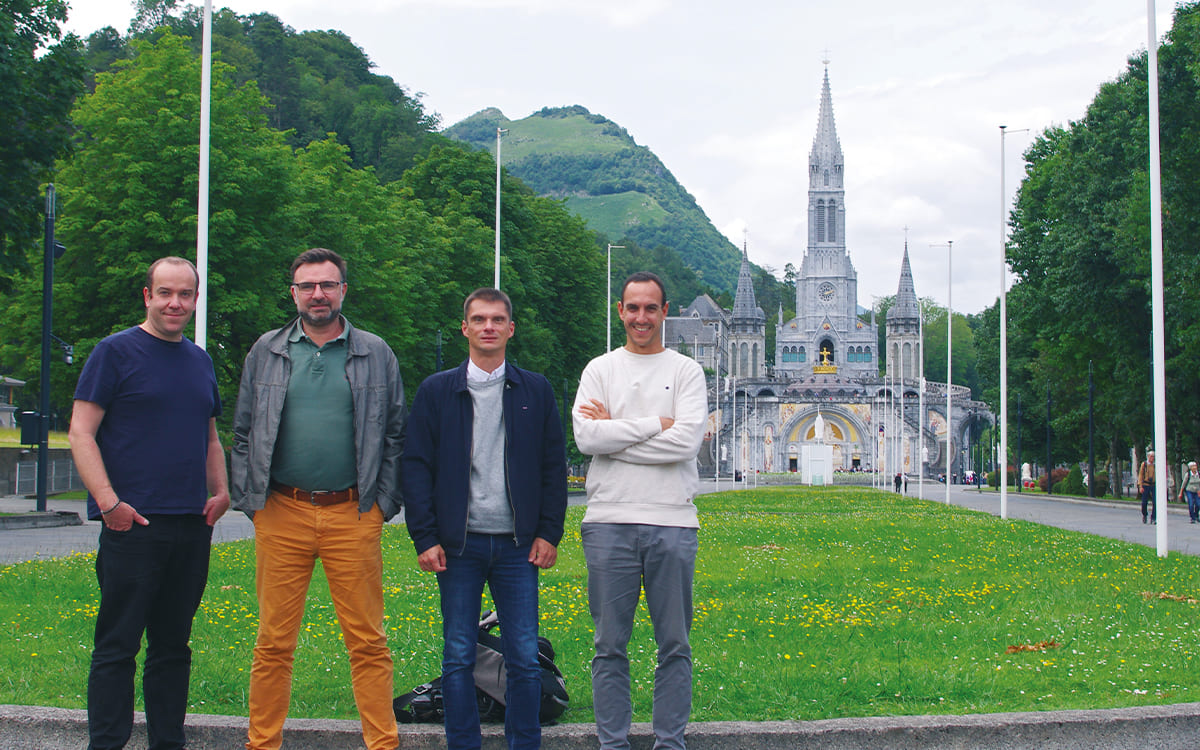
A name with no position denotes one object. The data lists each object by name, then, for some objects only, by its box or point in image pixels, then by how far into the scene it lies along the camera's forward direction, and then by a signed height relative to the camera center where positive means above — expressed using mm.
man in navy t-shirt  5414 -274
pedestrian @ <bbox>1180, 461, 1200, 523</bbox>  27641 -971
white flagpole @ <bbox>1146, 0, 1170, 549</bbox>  16375 +2230
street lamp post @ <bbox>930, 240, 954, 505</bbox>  42528 +6240
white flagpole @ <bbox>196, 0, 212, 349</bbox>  16266 +3318
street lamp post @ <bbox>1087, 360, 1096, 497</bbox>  41256 +963
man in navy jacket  5512 -298
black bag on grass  6168 -1325
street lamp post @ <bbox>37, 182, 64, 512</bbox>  21094 +1961
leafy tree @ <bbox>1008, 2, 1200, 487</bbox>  30469 +5949
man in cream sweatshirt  5527 -435
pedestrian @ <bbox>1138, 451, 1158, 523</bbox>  26891 -693
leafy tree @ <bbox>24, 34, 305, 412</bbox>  26938 +5405
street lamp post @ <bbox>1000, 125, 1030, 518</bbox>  28531 +3155
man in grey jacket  5609 -234
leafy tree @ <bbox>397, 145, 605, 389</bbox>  40694 +6888
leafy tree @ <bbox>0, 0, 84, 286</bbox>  22562 +6373
